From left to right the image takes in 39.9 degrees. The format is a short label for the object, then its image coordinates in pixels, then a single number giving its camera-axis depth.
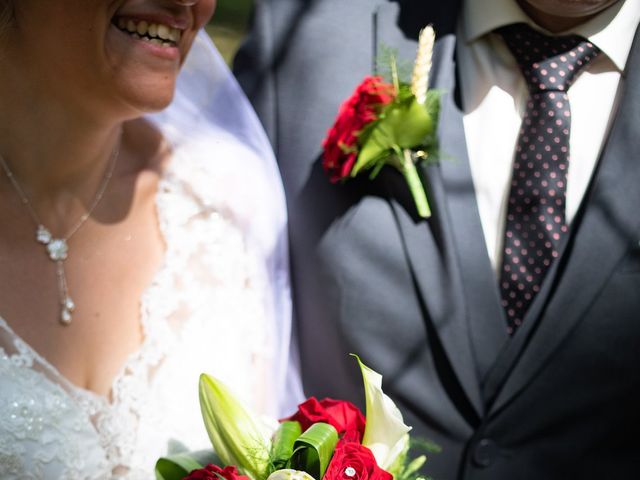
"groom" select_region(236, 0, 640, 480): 2.32
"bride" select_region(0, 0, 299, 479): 2.07
